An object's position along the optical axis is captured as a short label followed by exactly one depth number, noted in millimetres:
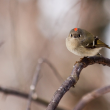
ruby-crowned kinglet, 4314
